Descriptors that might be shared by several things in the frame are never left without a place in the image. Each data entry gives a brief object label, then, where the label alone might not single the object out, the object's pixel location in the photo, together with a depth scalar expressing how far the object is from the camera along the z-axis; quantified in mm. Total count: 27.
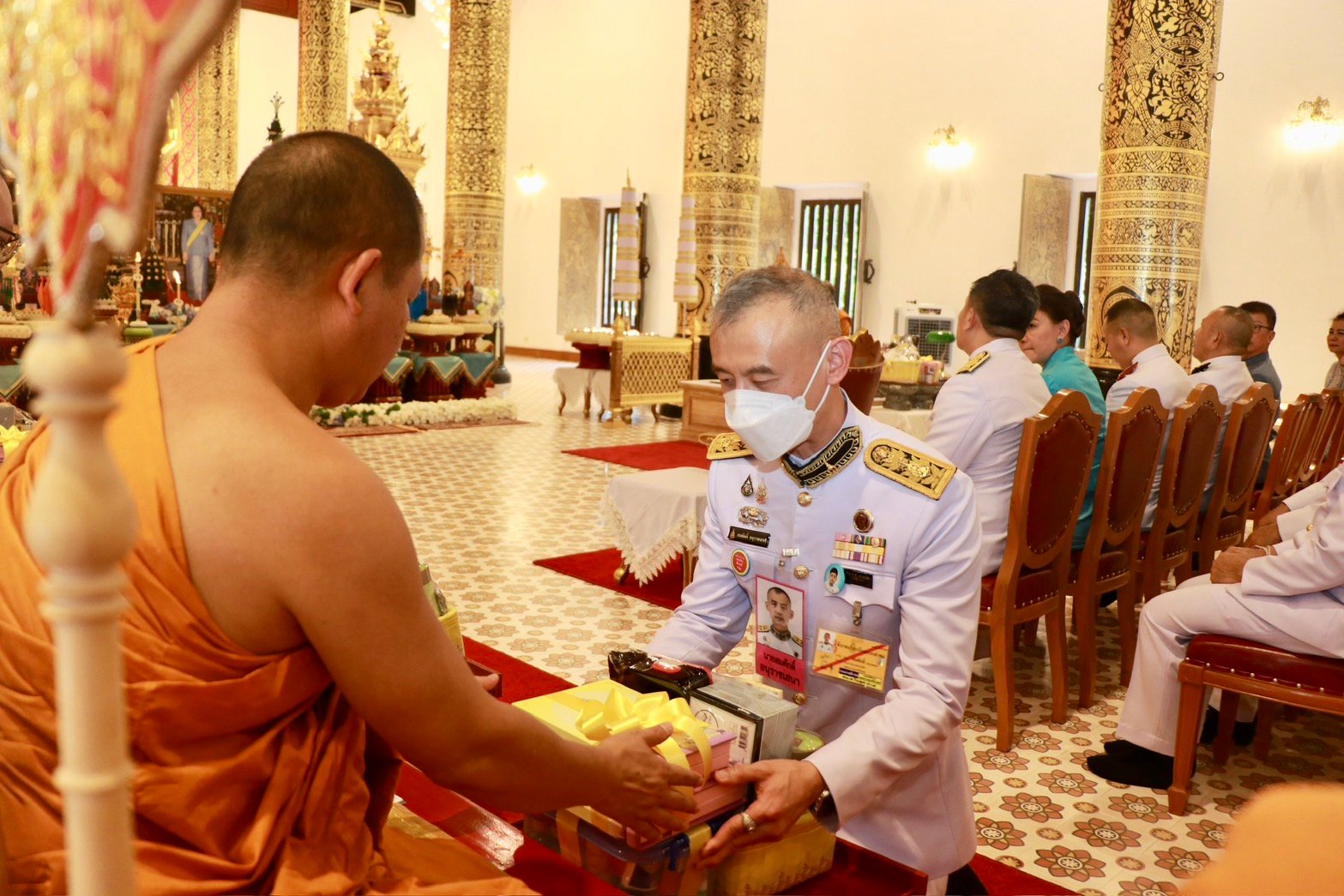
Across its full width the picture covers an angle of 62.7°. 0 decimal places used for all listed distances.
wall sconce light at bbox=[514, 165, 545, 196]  21656
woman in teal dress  5070
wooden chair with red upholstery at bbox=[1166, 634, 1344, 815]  3104
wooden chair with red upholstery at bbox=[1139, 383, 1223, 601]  4523
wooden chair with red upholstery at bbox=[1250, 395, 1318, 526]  5371
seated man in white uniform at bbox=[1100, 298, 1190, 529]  5457
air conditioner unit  13438
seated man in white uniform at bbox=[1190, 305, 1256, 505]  5867
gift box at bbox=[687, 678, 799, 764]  1569
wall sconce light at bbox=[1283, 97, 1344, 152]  12055
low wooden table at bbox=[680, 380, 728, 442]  10711
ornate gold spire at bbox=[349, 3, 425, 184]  13750
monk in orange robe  1047
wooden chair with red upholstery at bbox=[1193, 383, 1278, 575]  5016
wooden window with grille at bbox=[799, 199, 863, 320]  16719
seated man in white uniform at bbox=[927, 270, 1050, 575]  4086
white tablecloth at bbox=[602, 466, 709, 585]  5383
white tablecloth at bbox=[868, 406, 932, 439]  8031
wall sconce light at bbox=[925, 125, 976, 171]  15156
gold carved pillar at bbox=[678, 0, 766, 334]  12281
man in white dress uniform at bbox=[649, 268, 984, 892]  1953
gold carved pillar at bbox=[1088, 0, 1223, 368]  7484
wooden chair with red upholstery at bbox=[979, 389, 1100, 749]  3705
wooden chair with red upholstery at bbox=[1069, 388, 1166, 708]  4102
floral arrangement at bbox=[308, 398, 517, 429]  11016
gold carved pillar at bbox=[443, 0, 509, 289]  14672
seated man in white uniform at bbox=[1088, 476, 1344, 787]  3100
